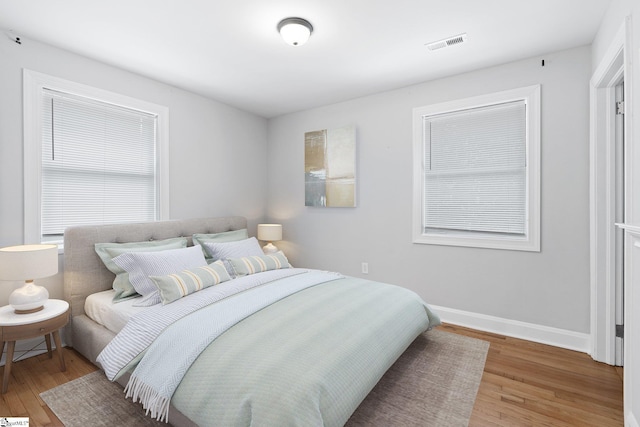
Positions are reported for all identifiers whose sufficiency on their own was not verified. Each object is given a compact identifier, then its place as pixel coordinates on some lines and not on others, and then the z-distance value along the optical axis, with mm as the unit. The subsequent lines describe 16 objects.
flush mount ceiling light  2150
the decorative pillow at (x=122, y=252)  2414
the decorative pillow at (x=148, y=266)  2306
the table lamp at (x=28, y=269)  1991
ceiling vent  2383
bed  1341
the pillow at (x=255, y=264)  2809
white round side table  1976
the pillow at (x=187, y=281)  2164
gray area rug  1728
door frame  2271
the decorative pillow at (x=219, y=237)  3166
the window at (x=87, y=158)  2443
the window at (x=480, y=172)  2760
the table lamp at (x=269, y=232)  3955
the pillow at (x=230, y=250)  3035
